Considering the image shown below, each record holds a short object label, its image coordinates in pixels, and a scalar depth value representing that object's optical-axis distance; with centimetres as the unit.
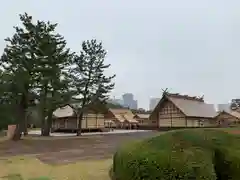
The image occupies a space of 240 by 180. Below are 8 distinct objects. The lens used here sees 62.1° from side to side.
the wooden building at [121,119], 3277
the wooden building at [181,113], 2301
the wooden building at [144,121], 2615
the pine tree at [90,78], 1781
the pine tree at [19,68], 1305
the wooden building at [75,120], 2321
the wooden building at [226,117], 2653
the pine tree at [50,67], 1393
